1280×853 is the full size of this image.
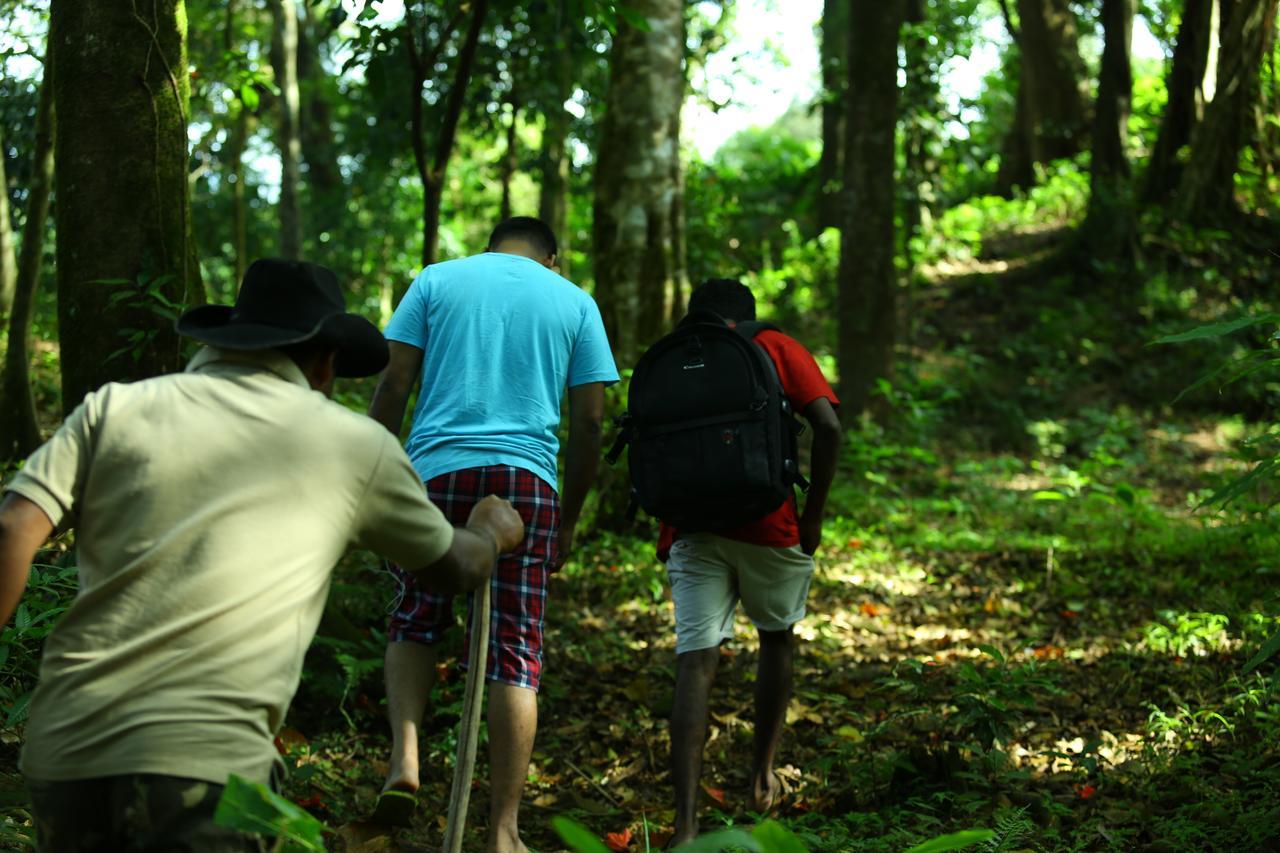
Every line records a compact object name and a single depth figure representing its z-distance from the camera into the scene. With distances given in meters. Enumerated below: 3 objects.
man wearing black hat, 2.28
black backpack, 4.43
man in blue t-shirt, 4.11
